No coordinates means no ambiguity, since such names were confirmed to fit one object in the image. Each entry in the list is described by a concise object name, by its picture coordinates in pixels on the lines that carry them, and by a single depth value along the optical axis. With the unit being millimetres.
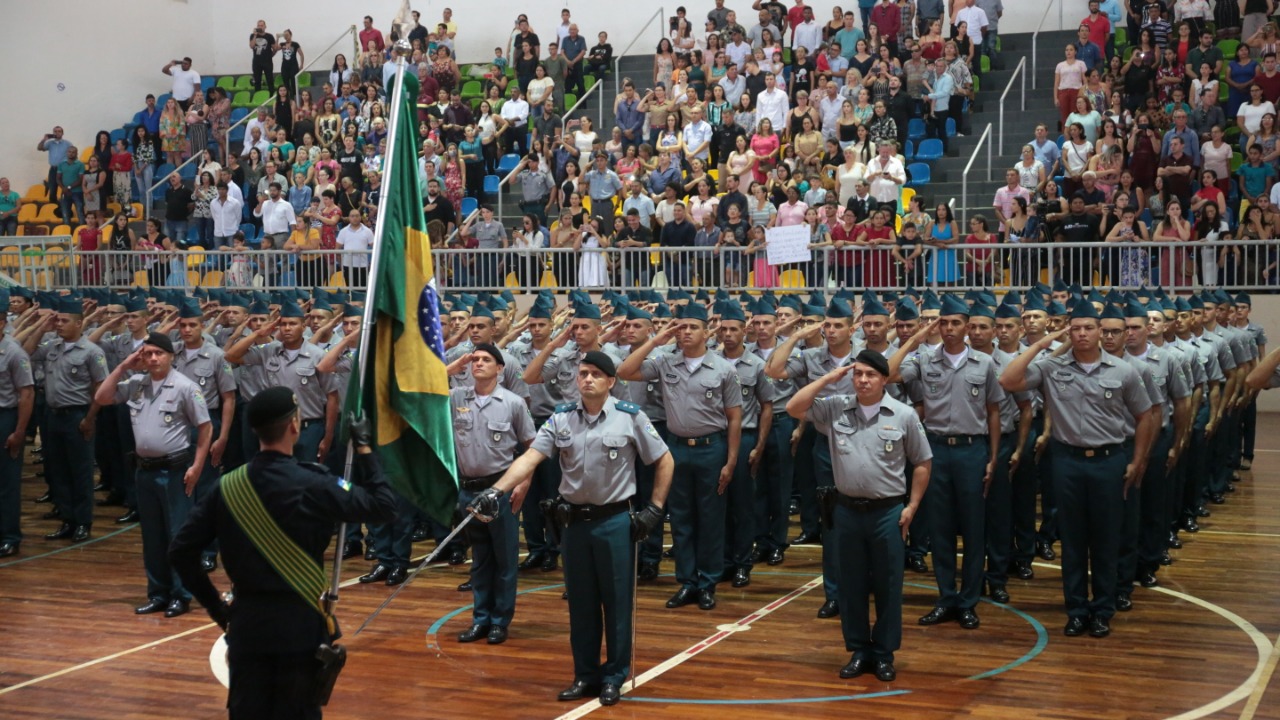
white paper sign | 16625
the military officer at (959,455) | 8594
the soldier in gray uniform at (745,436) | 9703
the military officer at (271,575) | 5074
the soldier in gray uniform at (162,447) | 9219
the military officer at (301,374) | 10672
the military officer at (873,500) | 7434
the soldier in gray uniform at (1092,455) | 8203
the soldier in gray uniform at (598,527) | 7199
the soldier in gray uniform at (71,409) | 11719
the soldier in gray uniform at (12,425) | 10961
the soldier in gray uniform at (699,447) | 9172
